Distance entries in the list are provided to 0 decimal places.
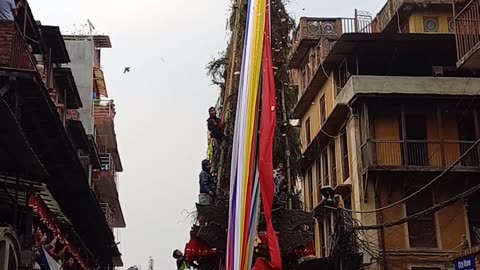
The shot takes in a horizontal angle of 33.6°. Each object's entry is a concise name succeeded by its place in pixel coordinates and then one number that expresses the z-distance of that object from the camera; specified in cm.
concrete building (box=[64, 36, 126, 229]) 3578
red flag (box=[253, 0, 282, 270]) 977
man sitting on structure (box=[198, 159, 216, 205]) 1245
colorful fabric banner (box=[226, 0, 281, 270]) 970
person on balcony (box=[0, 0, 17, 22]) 1486
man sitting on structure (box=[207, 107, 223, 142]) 1245
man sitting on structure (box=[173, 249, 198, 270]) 1555
